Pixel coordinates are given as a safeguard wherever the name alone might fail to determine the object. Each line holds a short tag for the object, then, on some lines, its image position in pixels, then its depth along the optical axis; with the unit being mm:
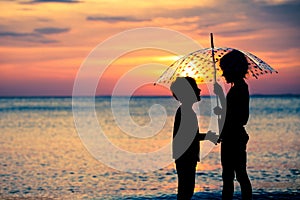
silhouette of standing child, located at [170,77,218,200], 7641
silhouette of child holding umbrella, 7797
